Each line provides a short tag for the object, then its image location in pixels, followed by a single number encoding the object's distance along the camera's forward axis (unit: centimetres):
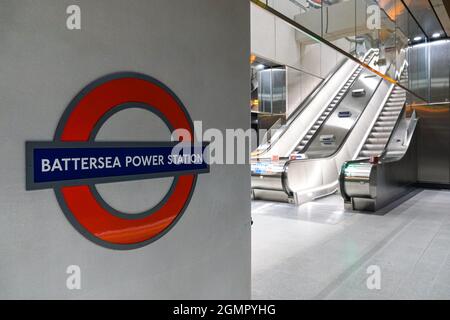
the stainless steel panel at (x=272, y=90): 1242
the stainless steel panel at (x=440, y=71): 1048
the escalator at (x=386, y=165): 649
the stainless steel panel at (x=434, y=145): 966
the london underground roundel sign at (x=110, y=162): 141
